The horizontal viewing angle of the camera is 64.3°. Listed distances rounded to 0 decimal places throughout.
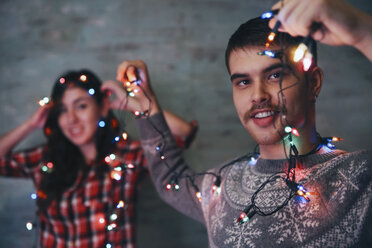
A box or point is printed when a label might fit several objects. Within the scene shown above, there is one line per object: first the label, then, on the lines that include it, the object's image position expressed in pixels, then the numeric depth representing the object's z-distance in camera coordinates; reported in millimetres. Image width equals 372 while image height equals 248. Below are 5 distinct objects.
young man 736
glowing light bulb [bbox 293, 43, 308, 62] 609
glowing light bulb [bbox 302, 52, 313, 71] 605
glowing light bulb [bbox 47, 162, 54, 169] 1642
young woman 1476
